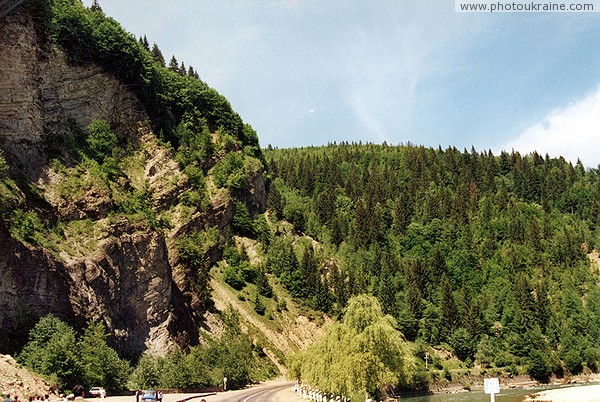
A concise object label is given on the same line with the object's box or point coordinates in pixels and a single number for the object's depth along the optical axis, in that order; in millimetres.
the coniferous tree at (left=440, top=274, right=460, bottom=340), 120125
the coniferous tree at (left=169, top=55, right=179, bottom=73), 141700
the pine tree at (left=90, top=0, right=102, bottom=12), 116325
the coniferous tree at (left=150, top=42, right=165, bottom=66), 127575
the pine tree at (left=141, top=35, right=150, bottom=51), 135075
